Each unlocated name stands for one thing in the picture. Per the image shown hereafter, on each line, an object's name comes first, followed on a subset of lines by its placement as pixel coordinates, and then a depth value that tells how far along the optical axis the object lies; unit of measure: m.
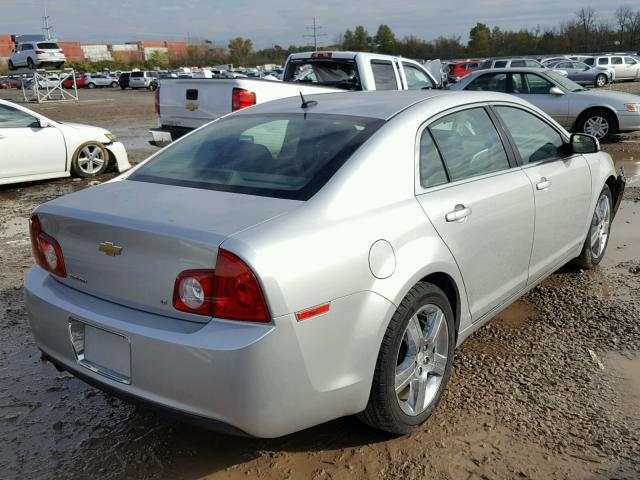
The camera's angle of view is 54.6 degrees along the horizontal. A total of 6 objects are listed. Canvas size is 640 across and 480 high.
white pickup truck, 8.11
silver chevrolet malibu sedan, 2.32
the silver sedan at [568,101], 12.39
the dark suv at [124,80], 55.35
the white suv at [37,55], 39.88
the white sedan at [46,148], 8.95
